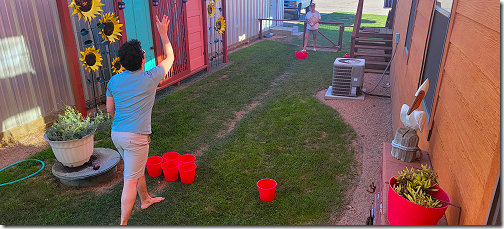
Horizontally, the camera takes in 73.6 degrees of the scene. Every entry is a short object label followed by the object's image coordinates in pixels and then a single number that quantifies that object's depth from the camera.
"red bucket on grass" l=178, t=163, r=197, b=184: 4.24
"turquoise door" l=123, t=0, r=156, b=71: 6.92
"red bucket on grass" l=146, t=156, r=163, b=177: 4.43
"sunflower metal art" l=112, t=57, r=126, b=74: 6.21
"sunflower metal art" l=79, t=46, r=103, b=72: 5.50
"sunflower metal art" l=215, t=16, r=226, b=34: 10.44
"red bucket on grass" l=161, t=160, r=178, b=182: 4.30
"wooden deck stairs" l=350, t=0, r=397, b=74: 10.21
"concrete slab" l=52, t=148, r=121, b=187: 4.20
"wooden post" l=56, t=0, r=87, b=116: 5.29
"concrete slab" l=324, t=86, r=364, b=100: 7.78
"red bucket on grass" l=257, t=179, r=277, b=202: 3.87
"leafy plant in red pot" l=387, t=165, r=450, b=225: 2.04
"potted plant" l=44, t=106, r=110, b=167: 4.13
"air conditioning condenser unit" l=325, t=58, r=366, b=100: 7.63
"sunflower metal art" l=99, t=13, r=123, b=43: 5.85
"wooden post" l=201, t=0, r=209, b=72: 9.55
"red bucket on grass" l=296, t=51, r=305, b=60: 11.90
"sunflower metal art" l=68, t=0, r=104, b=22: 5.14
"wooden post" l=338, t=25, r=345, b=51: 13.37
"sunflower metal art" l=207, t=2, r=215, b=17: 9.98
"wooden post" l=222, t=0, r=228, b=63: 10.65
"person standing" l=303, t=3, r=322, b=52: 12.81
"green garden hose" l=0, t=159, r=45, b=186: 4.35
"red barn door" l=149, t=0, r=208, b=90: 7.92
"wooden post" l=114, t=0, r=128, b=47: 6.46
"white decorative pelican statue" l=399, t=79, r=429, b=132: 2.92
